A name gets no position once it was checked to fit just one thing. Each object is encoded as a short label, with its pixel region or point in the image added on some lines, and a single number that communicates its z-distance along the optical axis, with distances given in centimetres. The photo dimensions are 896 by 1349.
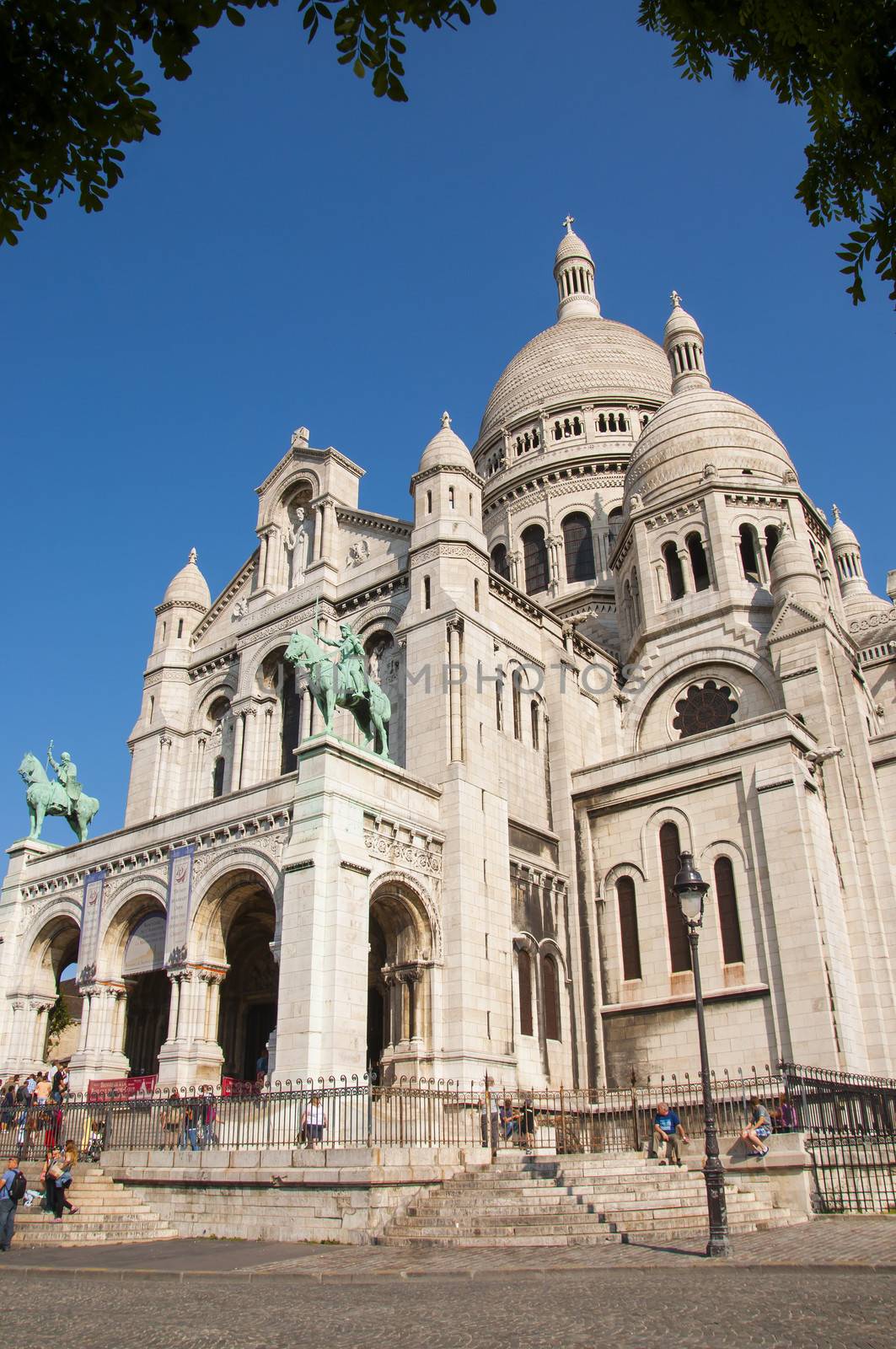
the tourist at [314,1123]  1877
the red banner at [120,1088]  2480
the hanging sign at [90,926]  2822
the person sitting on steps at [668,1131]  1934
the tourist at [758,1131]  1725
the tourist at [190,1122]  2047
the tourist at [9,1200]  1678
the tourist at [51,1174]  1856
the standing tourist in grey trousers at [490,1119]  2039
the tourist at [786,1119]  1914
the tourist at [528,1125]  2150
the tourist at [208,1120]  2016
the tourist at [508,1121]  2162
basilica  2456
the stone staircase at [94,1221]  1773
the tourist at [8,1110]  2402
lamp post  1320
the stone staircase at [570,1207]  1546
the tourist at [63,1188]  1839
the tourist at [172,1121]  2084
